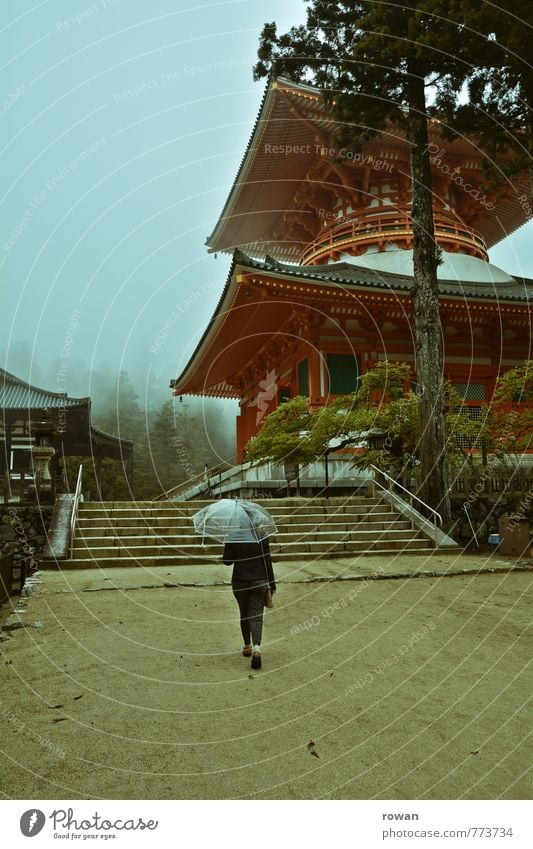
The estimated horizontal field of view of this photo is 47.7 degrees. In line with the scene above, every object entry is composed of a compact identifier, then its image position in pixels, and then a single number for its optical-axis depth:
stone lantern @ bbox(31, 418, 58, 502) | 12.41
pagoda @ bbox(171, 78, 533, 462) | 16.86
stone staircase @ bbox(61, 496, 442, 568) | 10.19
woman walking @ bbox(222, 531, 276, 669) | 4.66
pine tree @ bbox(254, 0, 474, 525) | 11.32
